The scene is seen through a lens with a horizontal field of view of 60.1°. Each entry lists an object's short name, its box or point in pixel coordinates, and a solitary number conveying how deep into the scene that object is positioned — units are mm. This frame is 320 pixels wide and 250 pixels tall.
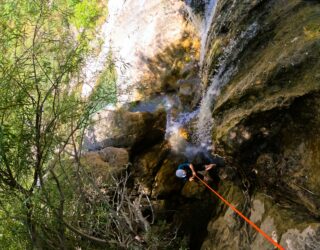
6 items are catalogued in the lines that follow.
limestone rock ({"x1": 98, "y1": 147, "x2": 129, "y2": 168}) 5817
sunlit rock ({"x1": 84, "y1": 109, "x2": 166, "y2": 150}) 6289
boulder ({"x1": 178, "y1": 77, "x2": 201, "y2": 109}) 6712
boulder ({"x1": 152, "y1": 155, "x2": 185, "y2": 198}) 5688
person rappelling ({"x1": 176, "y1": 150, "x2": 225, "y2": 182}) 5282
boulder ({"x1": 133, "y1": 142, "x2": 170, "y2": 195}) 5789
